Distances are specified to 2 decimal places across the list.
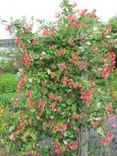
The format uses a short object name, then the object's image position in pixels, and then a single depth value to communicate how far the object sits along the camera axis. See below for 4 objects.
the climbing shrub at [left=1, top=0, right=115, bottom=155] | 2.48
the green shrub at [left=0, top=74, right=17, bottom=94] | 6.26
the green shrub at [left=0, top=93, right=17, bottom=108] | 3.61
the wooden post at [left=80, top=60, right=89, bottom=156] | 2.52
